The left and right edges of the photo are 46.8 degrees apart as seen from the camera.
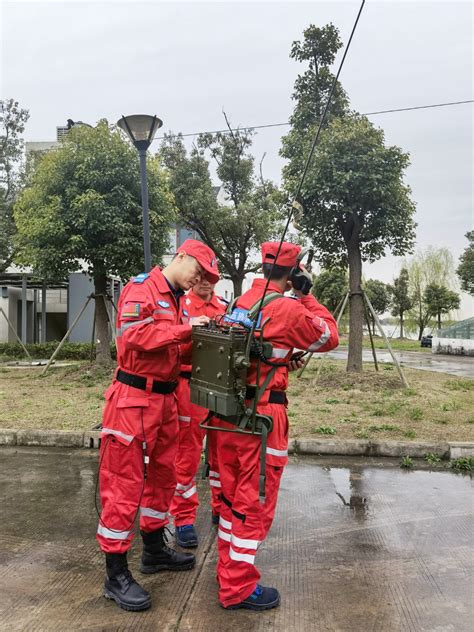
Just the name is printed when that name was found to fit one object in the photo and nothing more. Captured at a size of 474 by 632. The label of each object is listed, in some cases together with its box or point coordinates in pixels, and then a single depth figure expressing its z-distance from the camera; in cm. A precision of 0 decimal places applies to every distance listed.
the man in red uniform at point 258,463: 280
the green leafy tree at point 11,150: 2027
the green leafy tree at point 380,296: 4528
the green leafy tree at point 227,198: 2325
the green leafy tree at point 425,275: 4081
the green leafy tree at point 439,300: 3750
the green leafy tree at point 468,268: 3409
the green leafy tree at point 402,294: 4153
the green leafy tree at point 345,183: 997
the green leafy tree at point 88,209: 1077
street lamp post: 652
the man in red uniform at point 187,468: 370
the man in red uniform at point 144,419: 287
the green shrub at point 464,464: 554
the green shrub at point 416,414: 739
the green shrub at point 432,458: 581
